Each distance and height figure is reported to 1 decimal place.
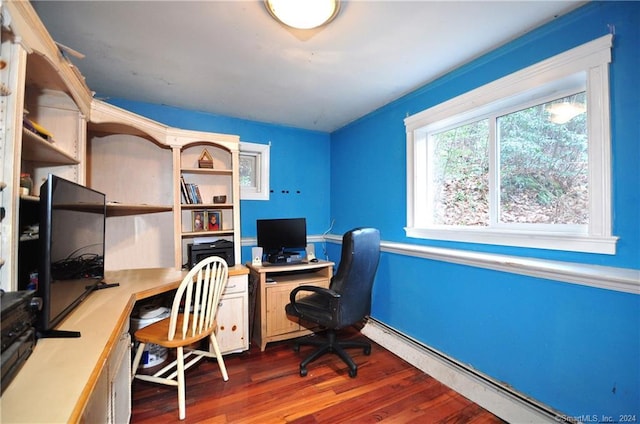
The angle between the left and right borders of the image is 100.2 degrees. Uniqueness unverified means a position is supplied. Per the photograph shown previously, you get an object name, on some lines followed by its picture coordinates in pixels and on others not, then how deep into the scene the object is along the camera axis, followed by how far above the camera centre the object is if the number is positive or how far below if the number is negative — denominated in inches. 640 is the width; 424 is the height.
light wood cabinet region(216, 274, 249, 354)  86.8 -33.9
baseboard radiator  57.4 -42.7
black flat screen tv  36.7 -5.9
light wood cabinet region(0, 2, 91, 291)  36.4 +19.7
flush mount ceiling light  49.9 +39.4
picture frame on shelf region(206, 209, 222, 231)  102.5 -2.5
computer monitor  109.5 -8.1
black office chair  74.9 -23.1
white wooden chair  62.9 -29.4
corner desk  24.3 -17.5
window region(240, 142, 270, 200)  120.6 +19.4
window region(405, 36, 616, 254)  51.3 +14.2
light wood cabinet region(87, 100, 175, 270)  89.4 +9.6
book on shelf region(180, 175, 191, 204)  94.5 +8.3
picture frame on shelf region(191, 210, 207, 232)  101.4 -2.1
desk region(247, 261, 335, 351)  94.0 -31.5
